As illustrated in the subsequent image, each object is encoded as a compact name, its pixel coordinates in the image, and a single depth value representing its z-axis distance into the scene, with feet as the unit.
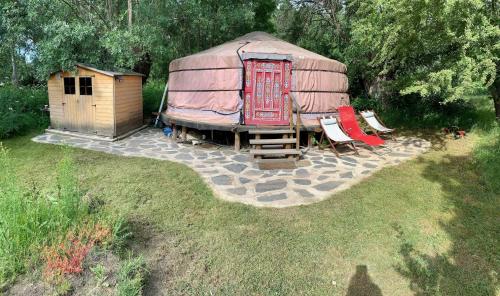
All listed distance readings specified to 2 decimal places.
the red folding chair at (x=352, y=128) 21.93
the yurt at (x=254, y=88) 23.35
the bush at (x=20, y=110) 23.94
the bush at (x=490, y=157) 16.65
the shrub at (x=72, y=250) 8.34
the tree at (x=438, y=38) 19.57
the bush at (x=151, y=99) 33.78
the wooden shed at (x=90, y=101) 23.94
